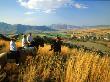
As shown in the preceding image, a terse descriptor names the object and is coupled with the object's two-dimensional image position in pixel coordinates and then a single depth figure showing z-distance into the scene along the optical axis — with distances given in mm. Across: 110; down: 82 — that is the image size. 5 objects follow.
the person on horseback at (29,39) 5656
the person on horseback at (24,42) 5082
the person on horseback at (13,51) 3939
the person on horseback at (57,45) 5855
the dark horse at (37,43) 5869
